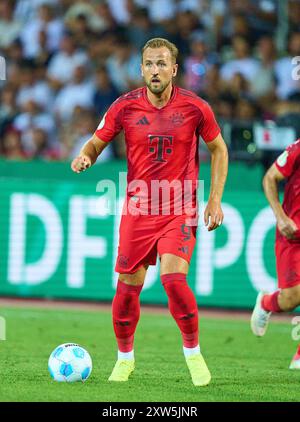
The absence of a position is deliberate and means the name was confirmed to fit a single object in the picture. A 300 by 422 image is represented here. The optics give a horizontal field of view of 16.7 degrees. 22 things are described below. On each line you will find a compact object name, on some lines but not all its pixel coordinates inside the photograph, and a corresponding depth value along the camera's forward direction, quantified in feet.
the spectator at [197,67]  45.78
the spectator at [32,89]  50.14
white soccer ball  23.08
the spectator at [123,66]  47.88
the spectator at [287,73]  44.29
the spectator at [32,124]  48.60
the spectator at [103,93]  47.32
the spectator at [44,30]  51.26
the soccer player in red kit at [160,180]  23.39
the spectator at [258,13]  46.70
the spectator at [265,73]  45.14
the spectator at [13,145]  48.37
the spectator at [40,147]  48.21
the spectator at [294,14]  45.98
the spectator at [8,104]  49.34
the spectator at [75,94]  48.60
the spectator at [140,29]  48.52
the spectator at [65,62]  49.67
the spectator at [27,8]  52.24
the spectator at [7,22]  53.11
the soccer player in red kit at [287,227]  26.66
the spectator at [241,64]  45.44
